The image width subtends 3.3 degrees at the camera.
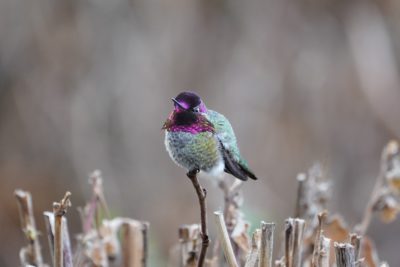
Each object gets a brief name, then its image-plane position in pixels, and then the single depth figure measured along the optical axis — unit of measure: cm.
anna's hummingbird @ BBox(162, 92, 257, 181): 439
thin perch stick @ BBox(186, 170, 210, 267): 442
